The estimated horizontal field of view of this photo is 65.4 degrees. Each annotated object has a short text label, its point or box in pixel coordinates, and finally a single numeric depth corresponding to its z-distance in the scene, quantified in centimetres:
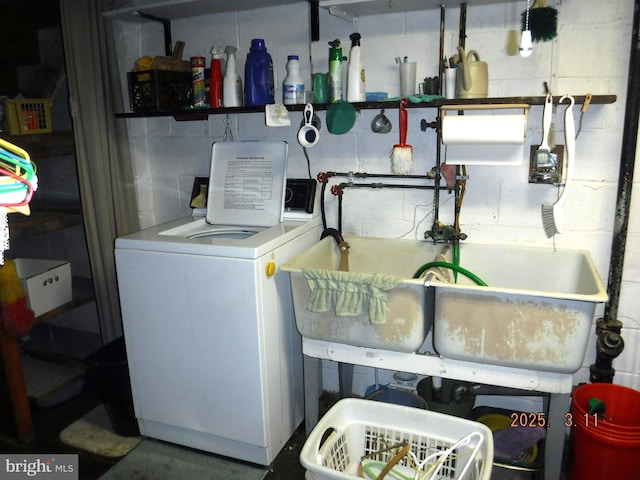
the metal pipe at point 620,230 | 167
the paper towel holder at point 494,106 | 169
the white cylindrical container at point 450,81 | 183
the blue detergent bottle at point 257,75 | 212
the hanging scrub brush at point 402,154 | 191
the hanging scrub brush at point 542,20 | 166
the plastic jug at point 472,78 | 174
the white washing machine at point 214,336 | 179
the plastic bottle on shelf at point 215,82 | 219
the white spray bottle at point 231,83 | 216
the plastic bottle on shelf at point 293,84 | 207
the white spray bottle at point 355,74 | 194
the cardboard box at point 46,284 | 223
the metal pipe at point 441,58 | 187
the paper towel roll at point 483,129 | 165
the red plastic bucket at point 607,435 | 158
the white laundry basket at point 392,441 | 138
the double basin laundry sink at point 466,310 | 145
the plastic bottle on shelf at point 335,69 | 199
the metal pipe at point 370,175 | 207
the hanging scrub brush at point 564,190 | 164
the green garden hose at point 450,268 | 169
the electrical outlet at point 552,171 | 177
